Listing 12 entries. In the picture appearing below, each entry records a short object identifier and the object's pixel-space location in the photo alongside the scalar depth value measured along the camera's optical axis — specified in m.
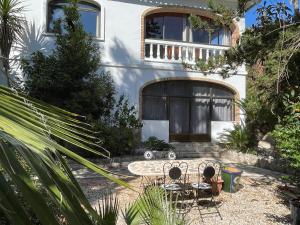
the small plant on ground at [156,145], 9.62
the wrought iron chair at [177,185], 4.77
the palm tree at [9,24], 8.04
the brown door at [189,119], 11.10
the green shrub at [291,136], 4.32
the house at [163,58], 10.07
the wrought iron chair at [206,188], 5.00
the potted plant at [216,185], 5.69
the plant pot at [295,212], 4.21
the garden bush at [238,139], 9.90
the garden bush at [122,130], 8.40
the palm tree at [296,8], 5.23
